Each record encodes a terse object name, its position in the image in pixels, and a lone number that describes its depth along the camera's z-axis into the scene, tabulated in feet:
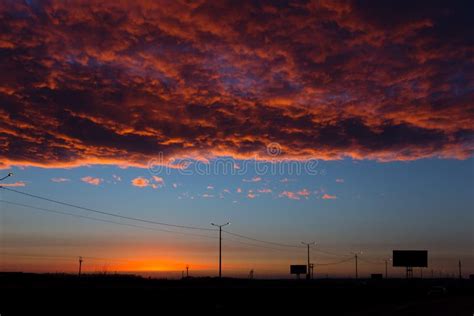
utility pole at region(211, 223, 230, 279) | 284.69
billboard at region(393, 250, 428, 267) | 427.74
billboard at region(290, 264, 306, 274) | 589.98
